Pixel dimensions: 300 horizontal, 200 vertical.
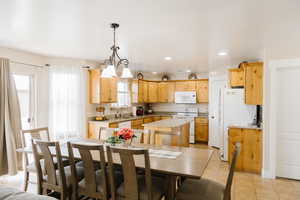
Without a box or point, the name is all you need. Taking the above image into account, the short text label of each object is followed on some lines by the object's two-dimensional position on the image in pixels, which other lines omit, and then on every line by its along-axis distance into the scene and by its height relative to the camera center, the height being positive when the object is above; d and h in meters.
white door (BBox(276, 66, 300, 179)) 3.50 -0.40
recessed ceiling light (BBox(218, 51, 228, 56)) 4.03 +0.99
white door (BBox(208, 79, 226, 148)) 5.63 -0.34
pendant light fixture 2.52 +0.39
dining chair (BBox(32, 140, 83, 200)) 2.19 -0.90
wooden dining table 1.81 -0.67
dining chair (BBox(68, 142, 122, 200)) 1.98 -0.85
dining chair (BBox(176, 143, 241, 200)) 1.83 -0.93
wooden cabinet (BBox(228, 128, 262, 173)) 3.83 -0.97
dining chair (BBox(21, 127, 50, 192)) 2.72 -0.88
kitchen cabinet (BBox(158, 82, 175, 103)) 7.23 +0.29
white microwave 6.75 +0.09
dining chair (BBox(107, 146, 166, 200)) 1.78 -0.80
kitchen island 3.05 -0.58
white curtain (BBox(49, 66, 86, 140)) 4.60 -0.07
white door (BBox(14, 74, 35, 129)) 4.10 +0.03
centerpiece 2.46 -0.48
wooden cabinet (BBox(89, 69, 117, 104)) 4.89 +0.29
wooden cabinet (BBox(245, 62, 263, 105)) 3.94 +0.35
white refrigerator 4.43 -0.28
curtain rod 3.88 +0.75
